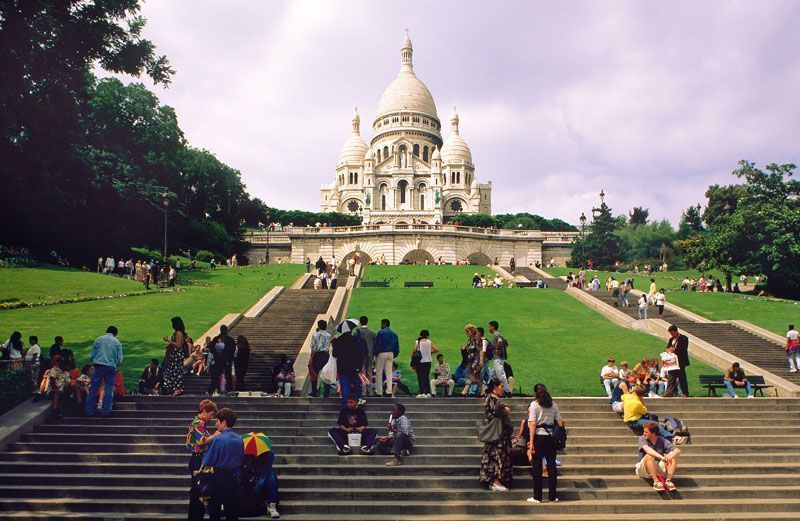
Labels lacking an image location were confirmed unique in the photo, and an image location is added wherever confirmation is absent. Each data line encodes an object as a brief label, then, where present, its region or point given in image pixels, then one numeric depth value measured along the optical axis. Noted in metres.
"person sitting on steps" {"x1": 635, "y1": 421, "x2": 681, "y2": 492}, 8.76
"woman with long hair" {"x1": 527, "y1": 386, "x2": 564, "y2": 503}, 8.34
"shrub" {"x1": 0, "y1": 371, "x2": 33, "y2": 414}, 10.24
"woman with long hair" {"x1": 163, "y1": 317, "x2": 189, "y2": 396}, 11.59
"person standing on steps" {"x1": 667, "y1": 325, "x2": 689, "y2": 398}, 12.16
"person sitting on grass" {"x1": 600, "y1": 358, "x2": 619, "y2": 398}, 12.32
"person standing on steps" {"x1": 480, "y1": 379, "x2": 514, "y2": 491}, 8.70
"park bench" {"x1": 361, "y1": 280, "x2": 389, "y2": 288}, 30.73
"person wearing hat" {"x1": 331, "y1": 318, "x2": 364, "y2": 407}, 10.45
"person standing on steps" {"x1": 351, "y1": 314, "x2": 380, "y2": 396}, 11.43
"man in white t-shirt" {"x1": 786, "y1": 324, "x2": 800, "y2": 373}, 15.70
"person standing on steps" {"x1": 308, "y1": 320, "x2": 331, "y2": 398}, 11.52
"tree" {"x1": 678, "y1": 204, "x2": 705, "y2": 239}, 76.44
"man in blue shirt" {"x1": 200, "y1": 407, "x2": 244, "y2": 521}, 6.70
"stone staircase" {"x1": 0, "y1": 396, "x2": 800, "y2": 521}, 8.34
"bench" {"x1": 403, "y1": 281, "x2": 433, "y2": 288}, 31.41
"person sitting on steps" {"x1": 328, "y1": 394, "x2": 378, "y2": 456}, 9.48
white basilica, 95.50
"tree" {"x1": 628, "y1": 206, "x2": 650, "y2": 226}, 98.51
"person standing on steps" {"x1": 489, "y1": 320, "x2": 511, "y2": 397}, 11.46
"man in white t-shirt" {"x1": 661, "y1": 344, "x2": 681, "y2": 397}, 12.32
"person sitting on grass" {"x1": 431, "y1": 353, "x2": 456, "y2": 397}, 12.27
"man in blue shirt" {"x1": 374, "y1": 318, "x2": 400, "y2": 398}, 11.59
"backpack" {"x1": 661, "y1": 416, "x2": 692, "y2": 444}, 9.80
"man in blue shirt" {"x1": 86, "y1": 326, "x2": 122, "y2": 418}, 10.27
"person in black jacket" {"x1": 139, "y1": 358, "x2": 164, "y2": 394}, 12.12
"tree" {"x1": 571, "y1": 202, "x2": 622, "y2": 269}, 53.33
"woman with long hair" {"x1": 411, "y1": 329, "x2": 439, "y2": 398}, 11.85
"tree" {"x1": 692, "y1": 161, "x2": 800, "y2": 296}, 30.36
